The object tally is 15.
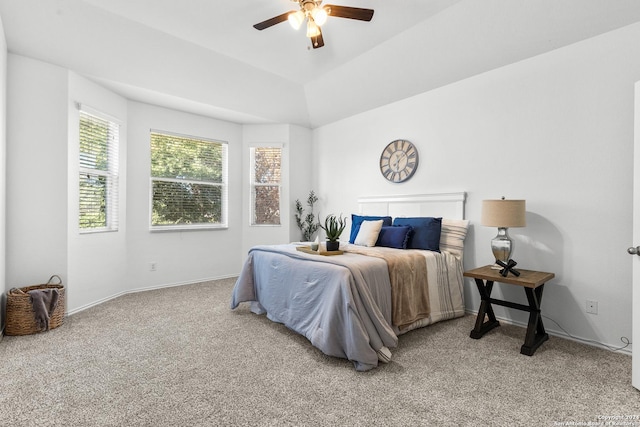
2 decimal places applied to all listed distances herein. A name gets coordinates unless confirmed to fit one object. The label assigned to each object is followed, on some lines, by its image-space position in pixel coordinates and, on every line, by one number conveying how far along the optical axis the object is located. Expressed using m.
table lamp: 2.73
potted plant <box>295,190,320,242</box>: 5.45
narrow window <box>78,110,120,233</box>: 3.65
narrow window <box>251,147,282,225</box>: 5.44
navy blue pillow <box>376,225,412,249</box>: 3.45
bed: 2.31
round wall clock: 4.06
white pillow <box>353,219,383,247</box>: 3.63
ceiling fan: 2.37
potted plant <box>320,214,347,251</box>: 3.10
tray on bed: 3.00
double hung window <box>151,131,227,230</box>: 4.61
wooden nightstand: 2.47
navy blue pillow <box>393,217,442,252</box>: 3.39
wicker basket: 2.79
